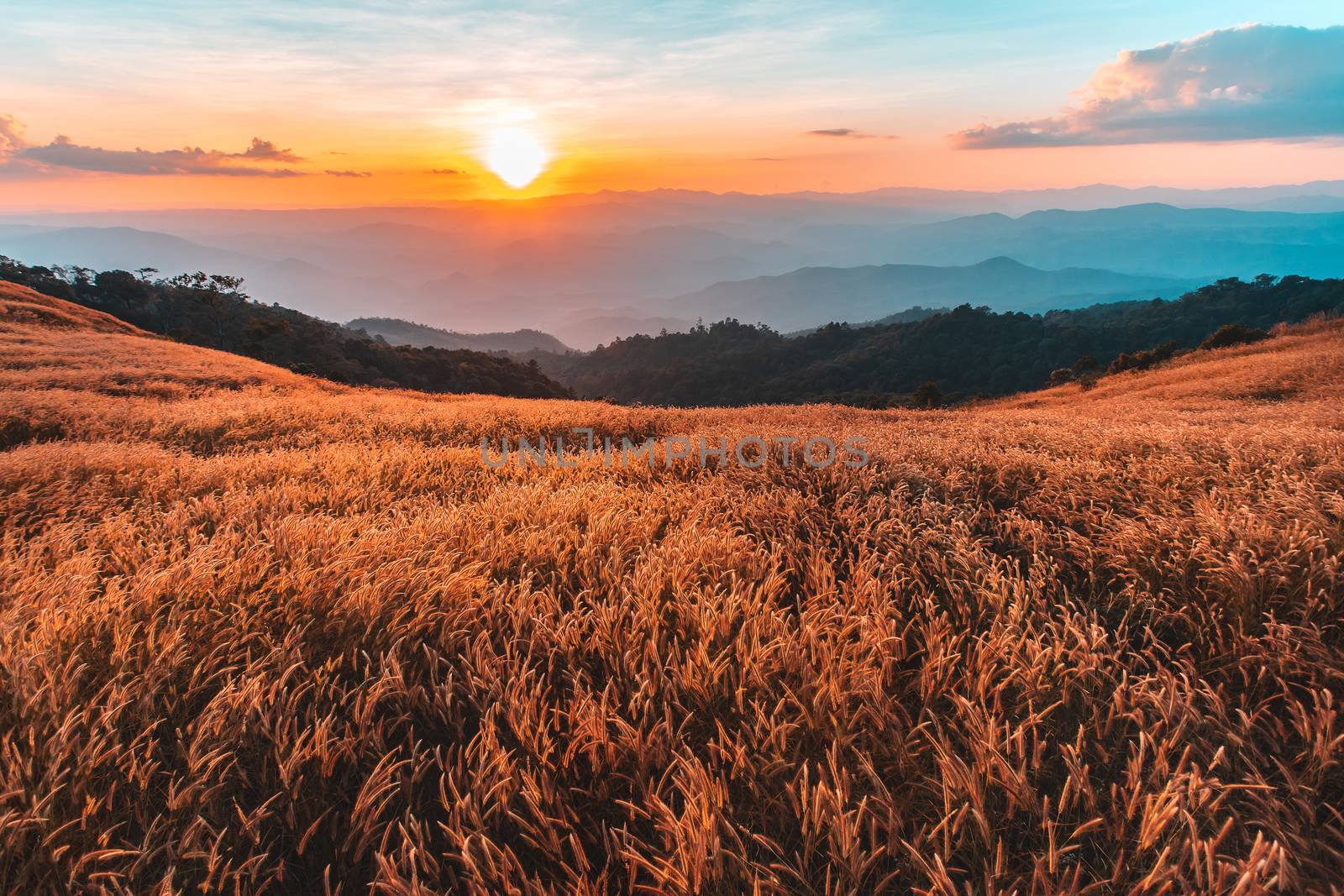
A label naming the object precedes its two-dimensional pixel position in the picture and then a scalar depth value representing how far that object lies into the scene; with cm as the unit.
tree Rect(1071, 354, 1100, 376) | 5698
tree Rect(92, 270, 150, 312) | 10700
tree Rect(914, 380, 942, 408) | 6006
